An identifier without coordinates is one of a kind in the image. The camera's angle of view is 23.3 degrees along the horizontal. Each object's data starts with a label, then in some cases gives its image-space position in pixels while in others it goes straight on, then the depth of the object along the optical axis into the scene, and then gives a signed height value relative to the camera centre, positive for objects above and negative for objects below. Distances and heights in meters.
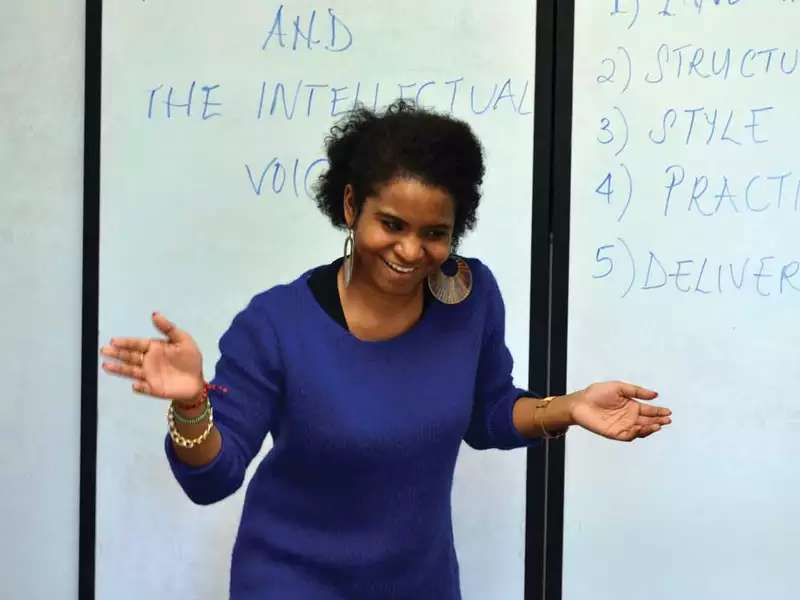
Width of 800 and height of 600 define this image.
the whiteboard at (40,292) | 3.74 -0.05
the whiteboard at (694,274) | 3.66 +0.01
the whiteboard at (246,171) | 3.69 +0.25
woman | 2.97 -0.19
